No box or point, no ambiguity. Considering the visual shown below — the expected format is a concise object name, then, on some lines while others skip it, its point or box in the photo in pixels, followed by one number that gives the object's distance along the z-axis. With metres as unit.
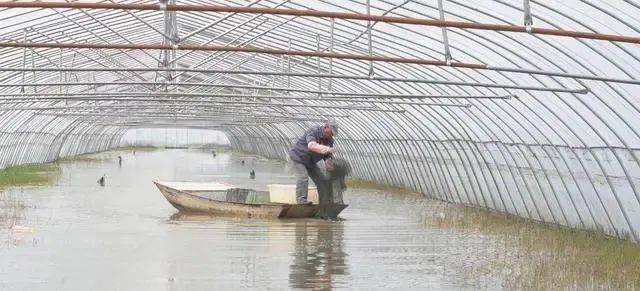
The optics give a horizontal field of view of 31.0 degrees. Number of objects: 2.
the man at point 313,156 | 22.08
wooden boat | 23.64
